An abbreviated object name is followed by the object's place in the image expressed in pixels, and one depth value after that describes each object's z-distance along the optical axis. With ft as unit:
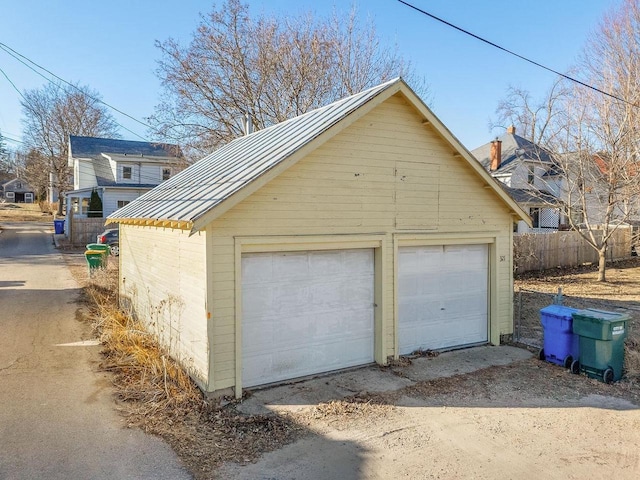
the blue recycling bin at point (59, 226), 106.73
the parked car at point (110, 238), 78.26
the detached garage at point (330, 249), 22.04
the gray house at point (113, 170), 110.42
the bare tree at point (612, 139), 56.24
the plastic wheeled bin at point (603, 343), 24.50
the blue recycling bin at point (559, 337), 26.50
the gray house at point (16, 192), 265.54
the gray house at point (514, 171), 106.63
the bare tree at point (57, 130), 150.20
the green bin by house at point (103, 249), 53.08
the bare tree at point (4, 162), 140.36
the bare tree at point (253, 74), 79.00
